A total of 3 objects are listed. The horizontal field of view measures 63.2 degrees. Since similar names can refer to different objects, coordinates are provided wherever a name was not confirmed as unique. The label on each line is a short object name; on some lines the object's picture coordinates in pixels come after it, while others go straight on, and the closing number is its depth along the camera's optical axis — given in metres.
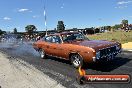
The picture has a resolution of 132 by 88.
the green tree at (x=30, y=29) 41.72
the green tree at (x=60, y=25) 43.78
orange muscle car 4.50
